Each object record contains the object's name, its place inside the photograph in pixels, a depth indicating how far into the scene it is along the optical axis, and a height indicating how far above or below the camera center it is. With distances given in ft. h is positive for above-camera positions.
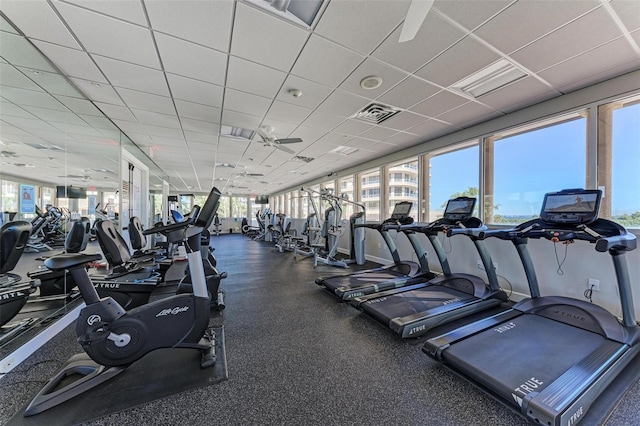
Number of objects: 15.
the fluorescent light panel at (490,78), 8.20 +5.11
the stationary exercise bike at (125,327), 5.02 -2.62
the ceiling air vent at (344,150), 17.79 +4.94
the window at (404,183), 17.42 +2.41
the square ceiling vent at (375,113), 11.13 +5.02
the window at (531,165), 9.88 +2.27
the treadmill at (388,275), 11.20 -3.47
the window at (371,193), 21.21 +1.92
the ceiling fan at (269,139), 13.67 +4.50
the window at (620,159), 8.46 +2.02
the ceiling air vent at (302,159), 20.56 +4.91
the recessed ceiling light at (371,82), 8.75 +5.03
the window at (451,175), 13.83 +2.43
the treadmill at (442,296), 8.08 -3.54
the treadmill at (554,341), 4.72 -3.53
